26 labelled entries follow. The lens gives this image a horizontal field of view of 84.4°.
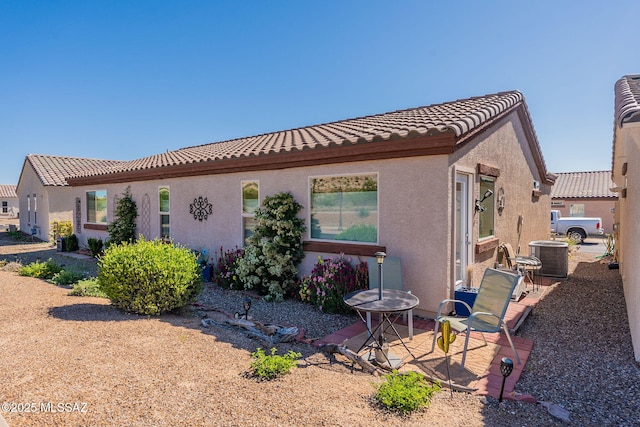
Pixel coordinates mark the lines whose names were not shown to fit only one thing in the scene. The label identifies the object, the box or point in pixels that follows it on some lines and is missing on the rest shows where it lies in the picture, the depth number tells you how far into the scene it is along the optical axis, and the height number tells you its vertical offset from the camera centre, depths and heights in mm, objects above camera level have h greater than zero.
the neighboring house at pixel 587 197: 27562 +1055
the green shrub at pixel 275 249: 7531 -826
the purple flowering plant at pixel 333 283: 6488 -1357
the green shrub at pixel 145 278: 5867 -1143
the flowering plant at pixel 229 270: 8509 -1492
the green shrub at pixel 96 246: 13688 -1374
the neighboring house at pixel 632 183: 4121 +459
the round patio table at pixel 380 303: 4426 -1210
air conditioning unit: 9766 -1284
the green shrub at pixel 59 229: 19672 -1025
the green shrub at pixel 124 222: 12414 -401
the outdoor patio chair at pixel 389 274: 6016 -1089
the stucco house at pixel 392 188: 6020 +524
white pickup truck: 22609 -990
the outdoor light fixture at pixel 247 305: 5719 -1527
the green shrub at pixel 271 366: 3810 -1719
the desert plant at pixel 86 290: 7430 -1690
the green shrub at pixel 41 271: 9531 -1647
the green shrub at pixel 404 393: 3236 -1740
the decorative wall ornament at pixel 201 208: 9909 +77
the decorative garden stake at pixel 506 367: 3319 -1476
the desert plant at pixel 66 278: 8719 -1699
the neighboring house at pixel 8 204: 45875 +868
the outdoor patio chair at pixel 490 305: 4449 -1307
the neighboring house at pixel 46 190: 20656 +1276
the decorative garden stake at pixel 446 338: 4172 -1521
